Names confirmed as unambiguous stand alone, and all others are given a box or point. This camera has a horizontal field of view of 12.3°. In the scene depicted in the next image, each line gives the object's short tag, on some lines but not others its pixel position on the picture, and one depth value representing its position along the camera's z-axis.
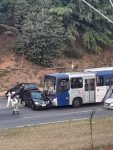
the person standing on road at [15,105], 37.56
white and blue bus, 39.81
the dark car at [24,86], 45.72
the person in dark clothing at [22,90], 44.22
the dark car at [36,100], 39.22
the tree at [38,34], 54.56
